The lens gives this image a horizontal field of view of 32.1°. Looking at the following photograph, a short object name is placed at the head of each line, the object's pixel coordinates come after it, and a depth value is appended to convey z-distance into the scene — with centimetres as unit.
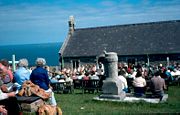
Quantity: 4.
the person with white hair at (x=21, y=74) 976
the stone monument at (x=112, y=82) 1348
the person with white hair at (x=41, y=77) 906
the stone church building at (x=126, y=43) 3762
